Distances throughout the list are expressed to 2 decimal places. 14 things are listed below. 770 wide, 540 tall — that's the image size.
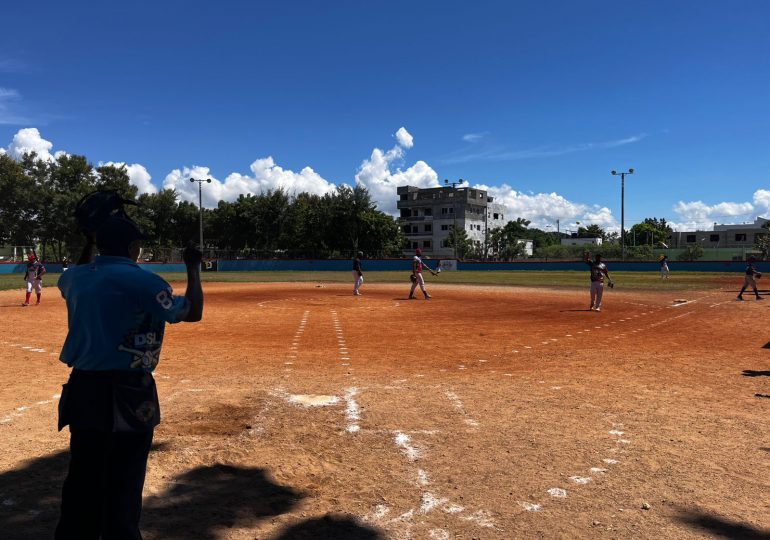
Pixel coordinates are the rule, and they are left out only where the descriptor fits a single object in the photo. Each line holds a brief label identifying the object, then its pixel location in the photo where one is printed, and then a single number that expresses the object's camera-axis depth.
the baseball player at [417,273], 23.09
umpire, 2.60
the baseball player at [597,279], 18.44
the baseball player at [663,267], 40.84
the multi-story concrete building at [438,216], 99.62
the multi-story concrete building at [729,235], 100.45
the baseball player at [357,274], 25.11
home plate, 6.74
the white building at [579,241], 120.93
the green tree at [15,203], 65.44
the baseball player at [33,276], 20.12
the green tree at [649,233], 122.31
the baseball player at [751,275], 21.98
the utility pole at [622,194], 59.69
